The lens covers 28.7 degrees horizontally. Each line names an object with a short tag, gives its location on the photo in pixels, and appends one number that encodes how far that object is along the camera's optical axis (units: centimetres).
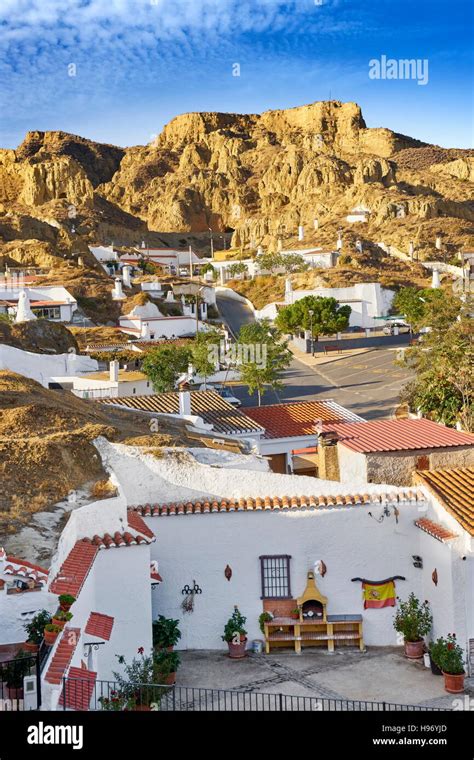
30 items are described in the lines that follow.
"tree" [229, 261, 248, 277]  10925
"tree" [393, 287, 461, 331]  3975
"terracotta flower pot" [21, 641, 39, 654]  1095
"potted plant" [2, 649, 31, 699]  1012
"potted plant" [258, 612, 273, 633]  1678
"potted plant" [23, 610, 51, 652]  1105
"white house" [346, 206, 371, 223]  13350
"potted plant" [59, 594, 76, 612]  1150
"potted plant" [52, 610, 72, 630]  1118
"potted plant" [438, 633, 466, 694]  1462
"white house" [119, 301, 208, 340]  6800
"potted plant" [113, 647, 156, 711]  1319
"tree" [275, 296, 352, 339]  6794
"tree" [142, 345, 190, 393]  4519
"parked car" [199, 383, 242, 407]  4291
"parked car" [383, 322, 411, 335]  7312
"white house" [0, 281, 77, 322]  7094
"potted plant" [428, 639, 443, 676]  1499
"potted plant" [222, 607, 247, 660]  1650
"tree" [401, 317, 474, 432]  3262
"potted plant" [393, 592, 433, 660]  1634
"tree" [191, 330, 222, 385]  5025
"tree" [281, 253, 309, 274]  10138
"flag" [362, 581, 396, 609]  1700
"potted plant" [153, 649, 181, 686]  1448
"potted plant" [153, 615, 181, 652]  1614
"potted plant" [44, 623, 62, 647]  1088
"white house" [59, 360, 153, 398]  3819
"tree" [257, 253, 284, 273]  10412
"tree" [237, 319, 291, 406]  4825
